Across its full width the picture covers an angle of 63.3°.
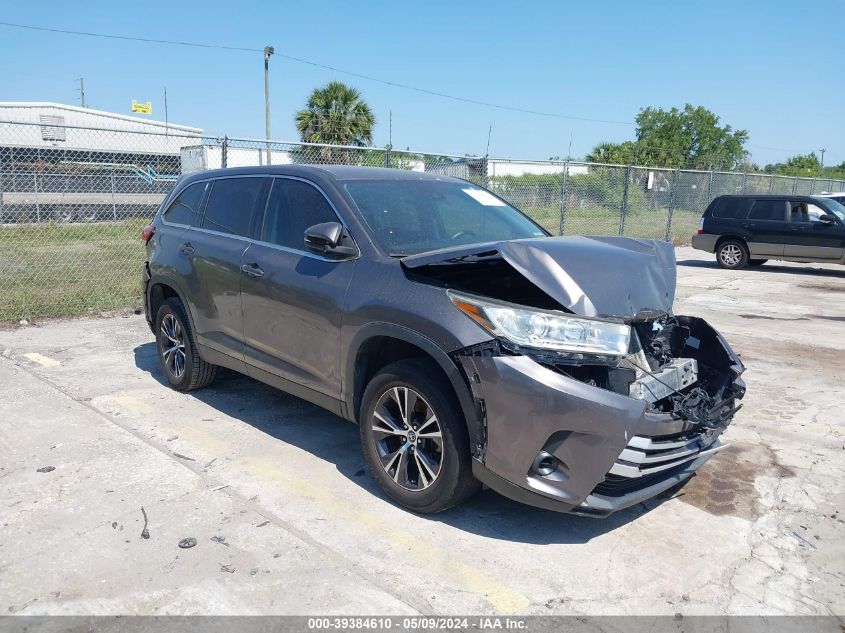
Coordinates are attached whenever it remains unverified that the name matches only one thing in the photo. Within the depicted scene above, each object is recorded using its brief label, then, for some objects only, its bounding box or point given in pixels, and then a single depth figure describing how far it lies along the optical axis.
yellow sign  47.41
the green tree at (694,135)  54.16
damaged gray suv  3.16
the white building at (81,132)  28.95
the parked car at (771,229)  14.41
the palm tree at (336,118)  27.27
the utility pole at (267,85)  28.67
